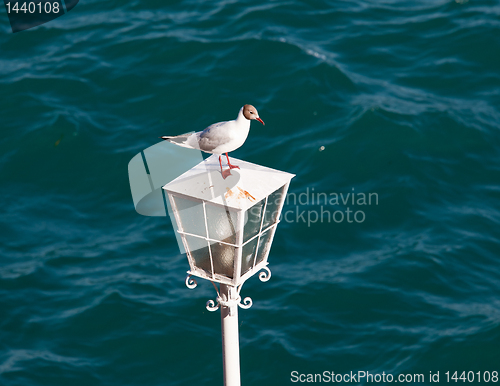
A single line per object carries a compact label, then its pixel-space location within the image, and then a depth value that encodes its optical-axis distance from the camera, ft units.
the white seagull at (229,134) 51.80
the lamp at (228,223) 49.88
